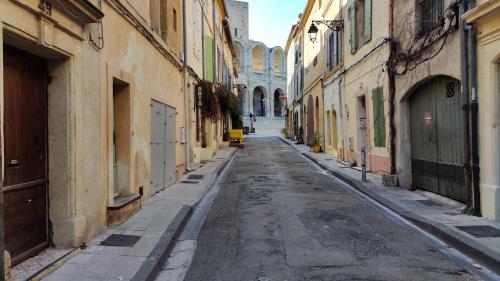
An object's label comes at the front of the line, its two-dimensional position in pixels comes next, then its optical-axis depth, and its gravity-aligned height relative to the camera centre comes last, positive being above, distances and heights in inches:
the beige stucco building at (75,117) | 185.0 +14.4
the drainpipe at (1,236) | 150.2 -30.2
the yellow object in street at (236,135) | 1258.6 +17.1
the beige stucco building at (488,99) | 272.1 +23.7
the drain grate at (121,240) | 230.3 -50.7
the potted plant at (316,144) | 970.1 -8.5
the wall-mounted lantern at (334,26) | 718.5 +187.9
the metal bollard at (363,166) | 478.0 -28.3
